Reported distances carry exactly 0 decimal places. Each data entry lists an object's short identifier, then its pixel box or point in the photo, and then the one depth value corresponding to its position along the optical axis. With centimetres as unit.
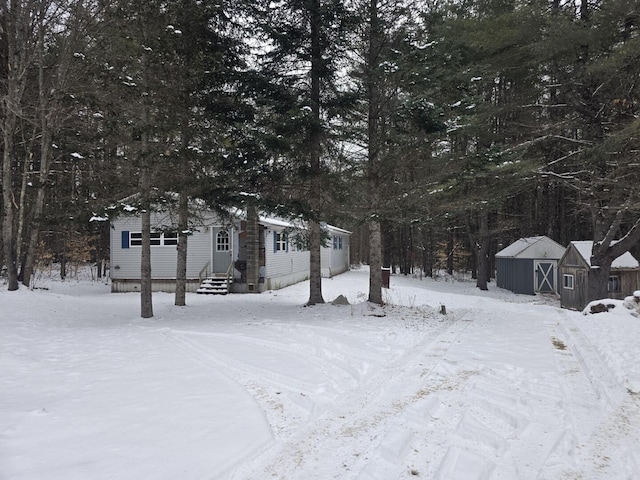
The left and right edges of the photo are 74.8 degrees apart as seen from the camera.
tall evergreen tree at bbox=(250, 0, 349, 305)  1052
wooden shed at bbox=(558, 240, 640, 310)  1681
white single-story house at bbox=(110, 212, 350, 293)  1841
